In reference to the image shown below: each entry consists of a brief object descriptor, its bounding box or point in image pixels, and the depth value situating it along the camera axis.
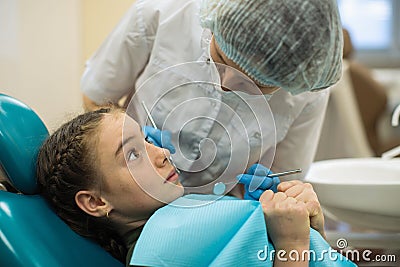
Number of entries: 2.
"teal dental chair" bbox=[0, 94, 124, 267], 0.98
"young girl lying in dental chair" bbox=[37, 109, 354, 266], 0.93
